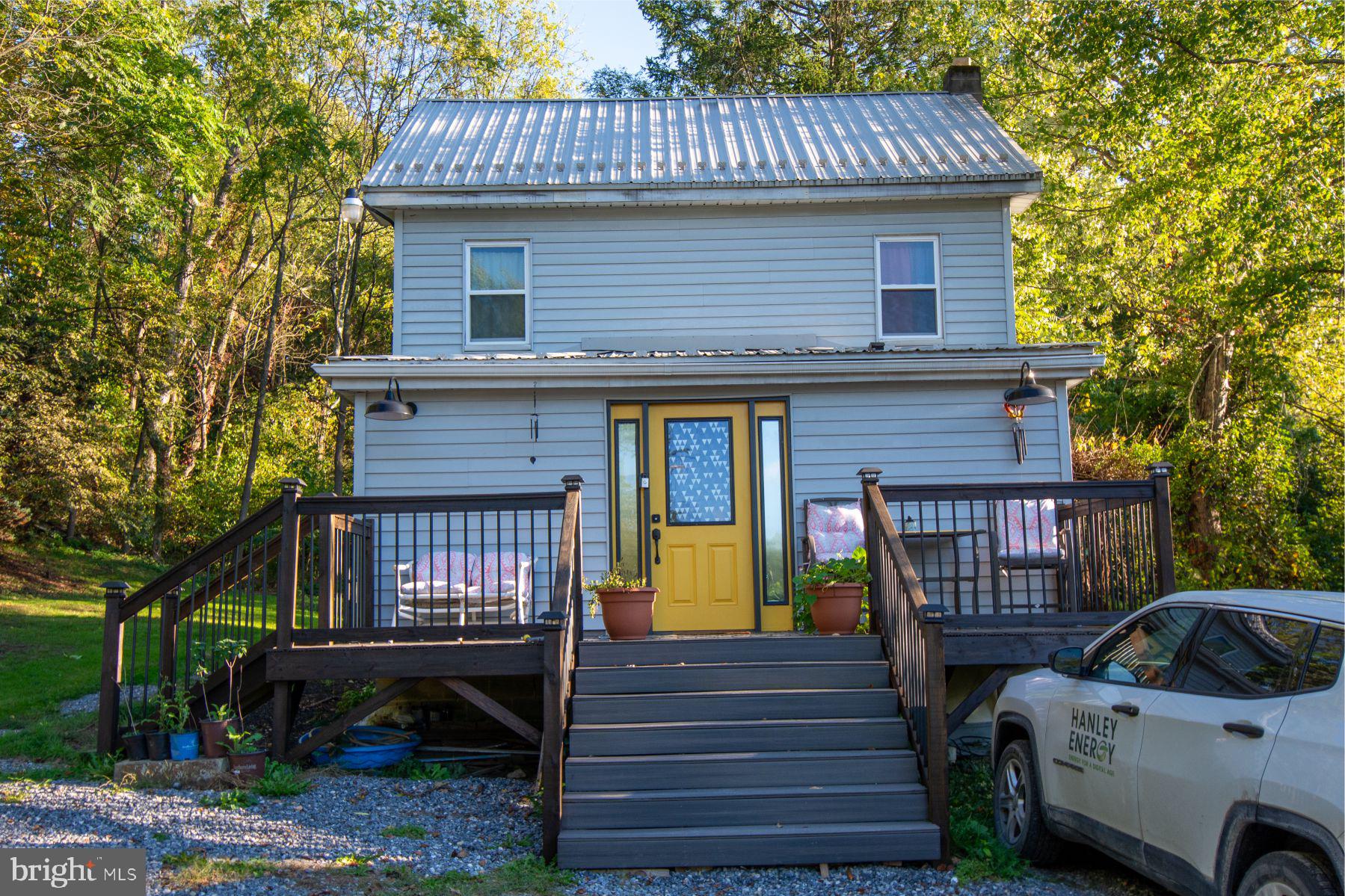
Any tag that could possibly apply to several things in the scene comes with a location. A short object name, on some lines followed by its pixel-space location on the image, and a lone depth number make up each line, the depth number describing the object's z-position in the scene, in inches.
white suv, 140.0
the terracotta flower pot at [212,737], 281.7
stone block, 274.8
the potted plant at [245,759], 278.4
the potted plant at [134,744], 281.7
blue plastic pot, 280.1
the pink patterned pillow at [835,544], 370.9
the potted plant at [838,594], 307.7
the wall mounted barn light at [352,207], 471.2
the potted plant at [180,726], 280.5
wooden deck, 237.6
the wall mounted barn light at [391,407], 368.2
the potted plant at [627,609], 314.7
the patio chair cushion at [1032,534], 348.5
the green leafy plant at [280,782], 269.3
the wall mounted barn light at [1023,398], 365.1
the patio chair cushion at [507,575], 335.6
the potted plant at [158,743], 281.3
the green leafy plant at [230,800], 253.9
